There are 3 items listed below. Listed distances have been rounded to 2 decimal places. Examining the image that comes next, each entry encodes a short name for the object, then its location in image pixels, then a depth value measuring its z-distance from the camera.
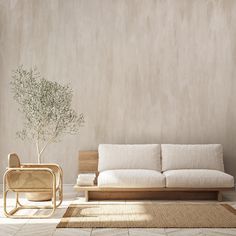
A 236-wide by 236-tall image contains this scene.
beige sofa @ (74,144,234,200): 5.89
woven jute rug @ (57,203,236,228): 4.47
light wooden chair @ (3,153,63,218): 4.86
